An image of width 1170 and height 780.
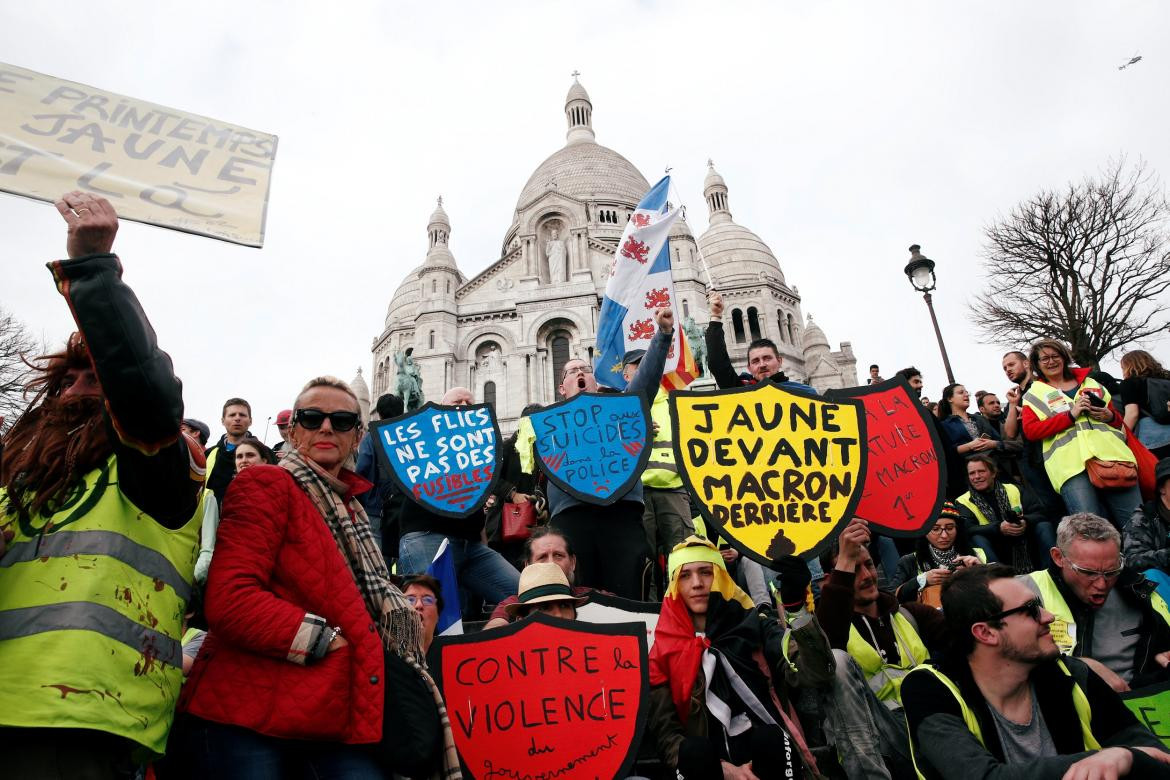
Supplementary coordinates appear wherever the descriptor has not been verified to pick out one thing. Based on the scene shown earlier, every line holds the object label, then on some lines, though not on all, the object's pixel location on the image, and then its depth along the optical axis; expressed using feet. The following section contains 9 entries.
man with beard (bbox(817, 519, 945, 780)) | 11.34
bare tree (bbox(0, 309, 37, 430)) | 67.15
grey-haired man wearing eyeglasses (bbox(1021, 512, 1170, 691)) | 12.88
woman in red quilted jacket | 7.21
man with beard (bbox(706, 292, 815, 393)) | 18.51
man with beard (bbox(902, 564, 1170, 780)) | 8.95
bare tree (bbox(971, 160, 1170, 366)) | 65.05
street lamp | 40.14
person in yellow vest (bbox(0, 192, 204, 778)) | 6.07
